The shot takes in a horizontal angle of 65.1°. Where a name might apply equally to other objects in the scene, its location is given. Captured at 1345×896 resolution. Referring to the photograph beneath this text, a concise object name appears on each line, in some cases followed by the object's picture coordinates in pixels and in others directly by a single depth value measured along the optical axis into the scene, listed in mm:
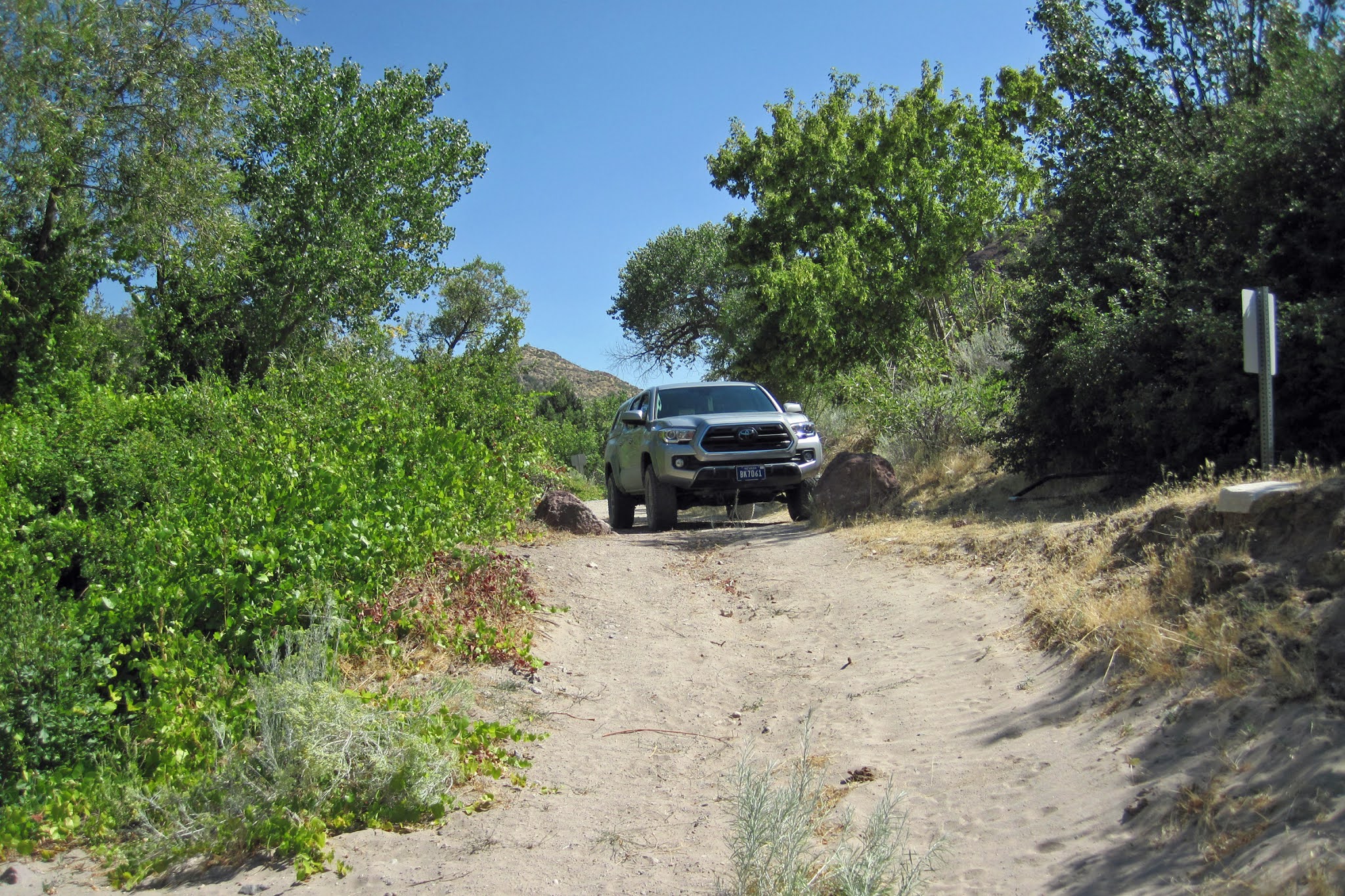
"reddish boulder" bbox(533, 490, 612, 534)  11789
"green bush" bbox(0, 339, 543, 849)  4746
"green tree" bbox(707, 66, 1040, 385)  22891
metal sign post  7273
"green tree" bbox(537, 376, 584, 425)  55750
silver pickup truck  12023
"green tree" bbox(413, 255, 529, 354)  47312
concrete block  5753
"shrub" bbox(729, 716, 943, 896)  3506
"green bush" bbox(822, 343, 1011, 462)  14719
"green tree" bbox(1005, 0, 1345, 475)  8945
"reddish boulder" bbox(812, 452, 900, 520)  12281
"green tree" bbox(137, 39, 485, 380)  18344
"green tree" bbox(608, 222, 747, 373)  42375
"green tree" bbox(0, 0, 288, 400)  14422
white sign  7277
